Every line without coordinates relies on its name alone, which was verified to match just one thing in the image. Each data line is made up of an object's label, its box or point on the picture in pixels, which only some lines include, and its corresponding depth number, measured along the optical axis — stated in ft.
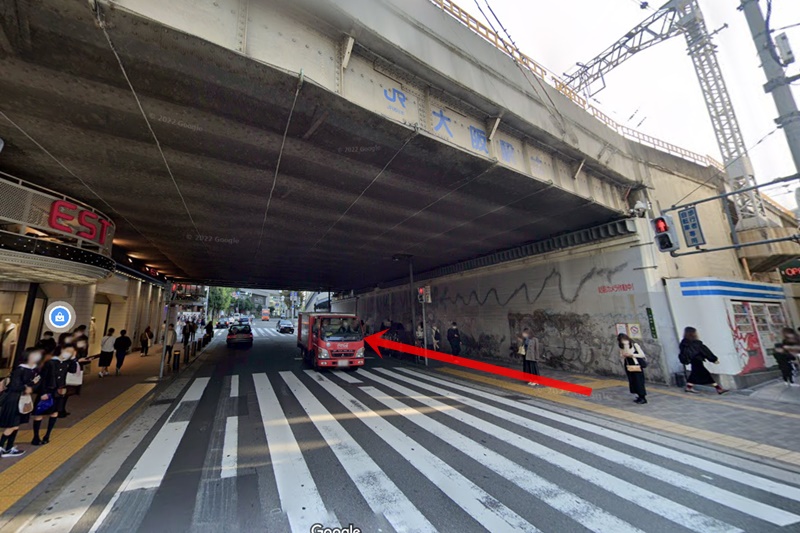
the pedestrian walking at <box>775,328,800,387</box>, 27.71
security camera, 38.11
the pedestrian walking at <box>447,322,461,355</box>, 55.98
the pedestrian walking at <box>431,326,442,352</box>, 62.86
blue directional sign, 34.81
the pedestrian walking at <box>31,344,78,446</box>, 18.56
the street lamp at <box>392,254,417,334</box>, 61.60
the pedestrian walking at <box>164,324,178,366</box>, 39.45
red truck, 42.70
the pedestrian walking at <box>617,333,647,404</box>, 27.02
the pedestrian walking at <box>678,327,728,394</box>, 29.48
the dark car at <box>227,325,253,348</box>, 77.97
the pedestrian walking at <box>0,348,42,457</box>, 16.24
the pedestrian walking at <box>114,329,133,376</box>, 41.60
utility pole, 18.13
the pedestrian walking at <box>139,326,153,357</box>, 61.62
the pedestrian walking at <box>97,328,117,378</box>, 39.27
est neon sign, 25.82
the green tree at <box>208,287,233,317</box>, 181.68
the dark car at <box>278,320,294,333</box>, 137.69
